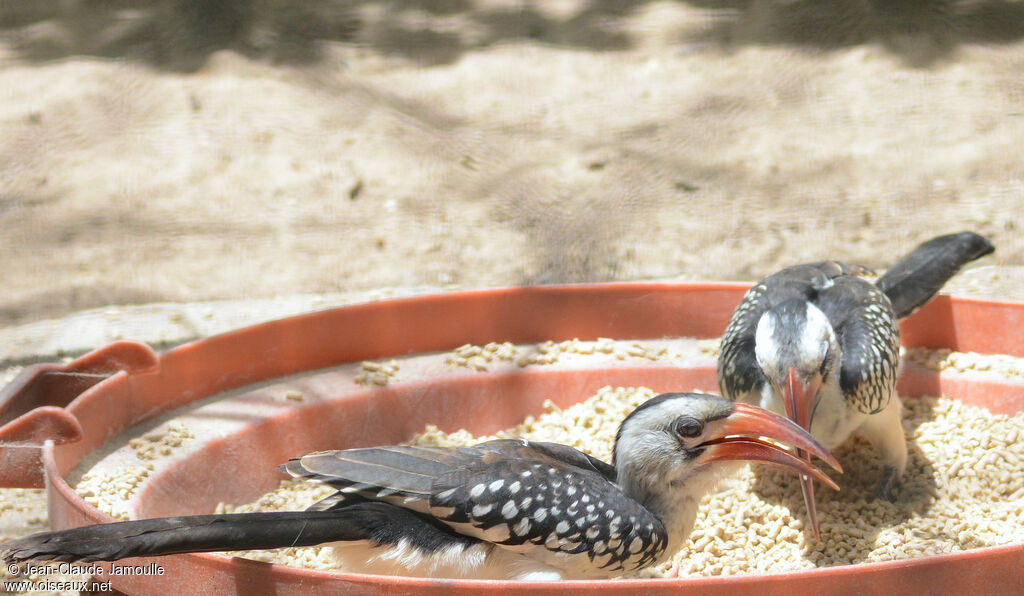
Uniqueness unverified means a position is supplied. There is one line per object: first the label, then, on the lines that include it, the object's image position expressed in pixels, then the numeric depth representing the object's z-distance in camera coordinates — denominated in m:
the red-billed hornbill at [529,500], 4.79
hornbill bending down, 6.17
